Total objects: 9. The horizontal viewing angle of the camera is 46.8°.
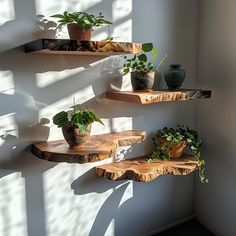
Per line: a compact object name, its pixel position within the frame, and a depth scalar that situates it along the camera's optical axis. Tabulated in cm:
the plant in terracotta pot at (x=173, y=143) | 202
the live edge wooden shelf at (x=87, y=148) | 149
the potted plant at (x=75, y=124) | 157
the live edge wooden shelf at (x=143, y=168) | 176
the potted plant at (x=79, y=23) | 152
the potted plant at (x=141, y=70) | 184
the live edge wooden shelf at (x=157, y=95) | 169
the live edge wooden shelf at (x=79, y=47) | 140
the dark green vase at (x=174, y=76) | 194
